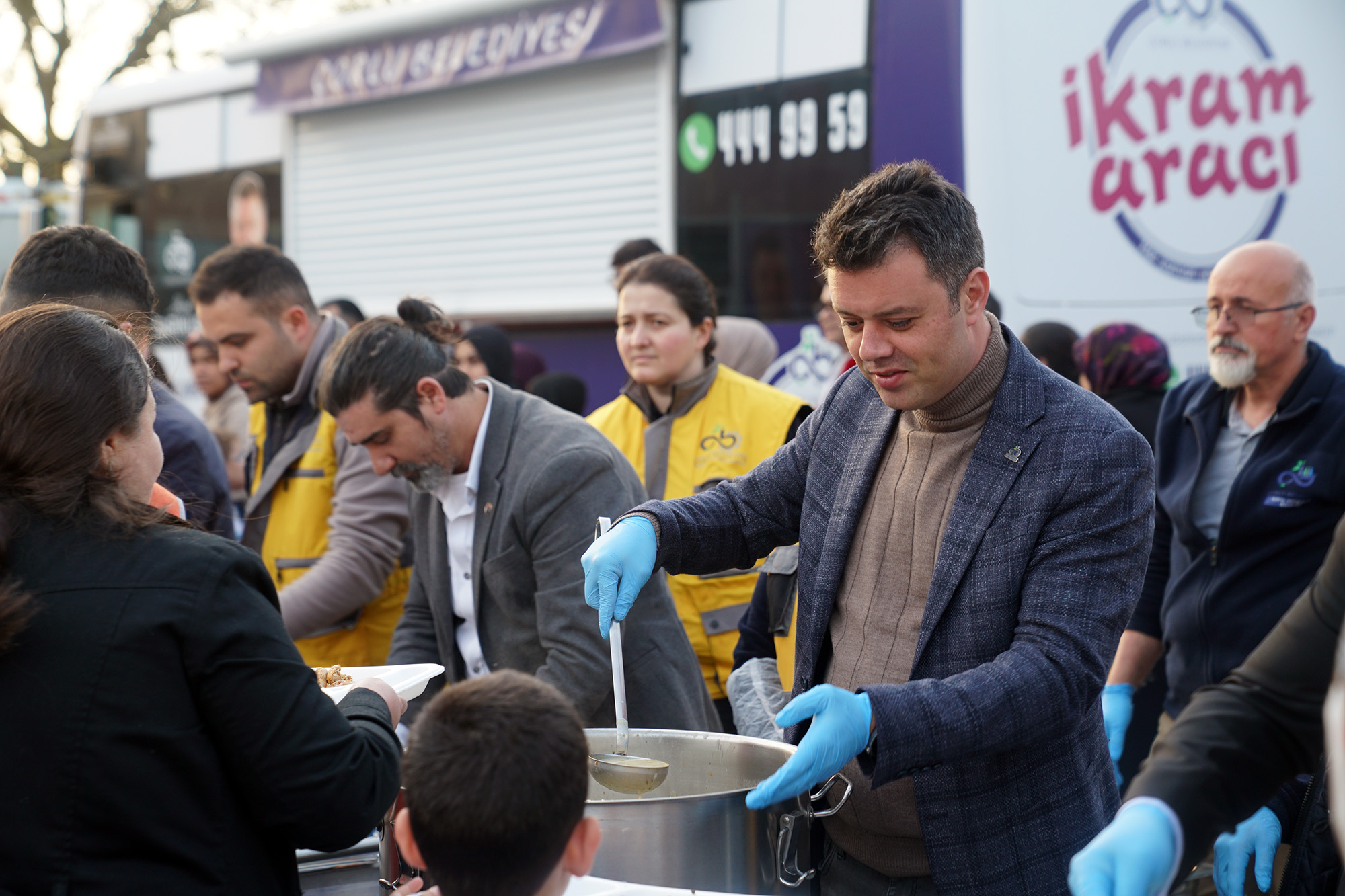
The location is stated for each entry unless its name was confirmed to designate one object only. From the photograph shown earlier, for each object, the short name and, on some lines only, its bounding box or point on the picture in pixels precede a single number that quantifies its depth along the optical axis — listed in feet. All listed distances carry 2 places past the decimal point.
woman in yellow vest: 12.50
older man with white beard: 10.78
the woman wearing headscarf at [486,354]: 15.98
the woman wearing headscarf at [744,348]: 18.30
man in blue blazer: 5.92
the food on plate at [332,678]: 7.55
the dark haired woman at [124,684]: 5.03
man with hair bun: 9.23
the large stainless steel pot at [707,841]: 6.21
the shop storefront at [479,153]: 22.54
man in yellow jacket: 11.57
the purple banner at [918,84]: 17.29
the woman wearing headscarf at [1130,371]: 14.21
